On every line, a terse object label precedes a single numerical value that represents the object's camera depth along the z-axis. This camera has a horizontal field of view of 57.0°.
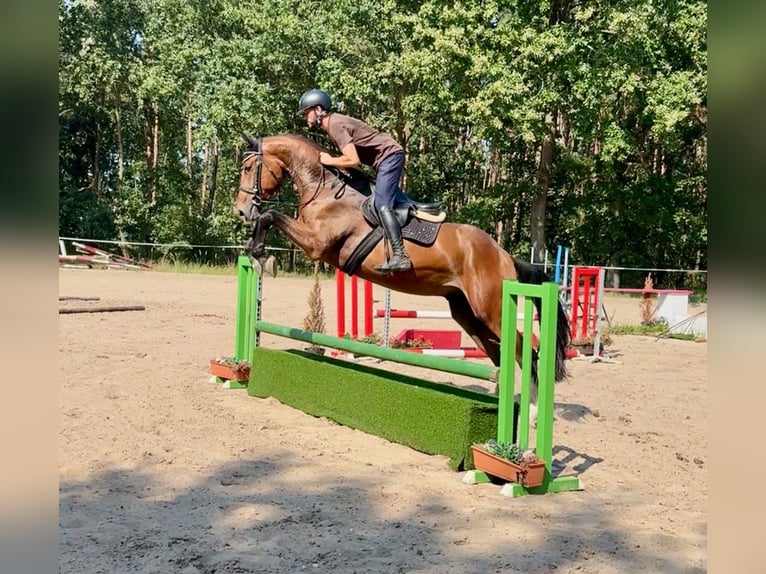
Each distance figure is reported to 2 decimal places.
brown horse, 4.98
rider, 4.86
